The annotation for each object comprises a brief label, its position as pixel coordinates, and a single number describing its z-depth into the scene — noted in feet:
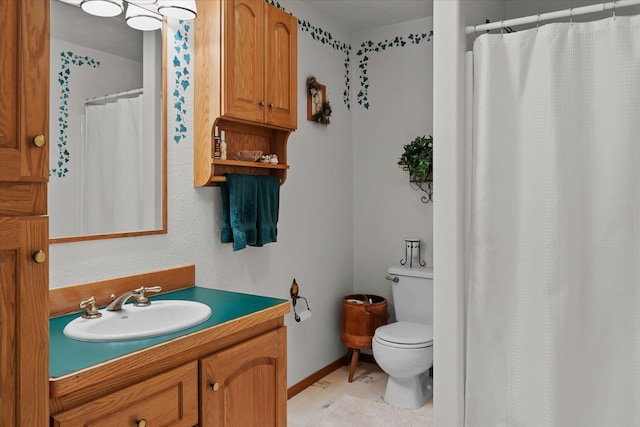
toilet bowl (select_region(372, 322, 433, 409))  9.50
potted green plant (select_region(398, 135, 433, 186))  10.85
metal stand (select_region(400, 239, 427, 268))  11.34
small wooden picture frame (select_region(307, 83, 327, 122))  10.63
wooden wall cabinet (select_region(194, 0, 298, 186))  7.36
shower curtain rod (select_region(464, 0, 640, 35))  5.80
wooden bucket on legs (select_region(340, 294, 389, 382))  10.96
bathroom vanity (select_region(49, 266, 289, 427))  4.19
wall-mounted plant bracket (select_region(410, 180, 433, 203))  11.37
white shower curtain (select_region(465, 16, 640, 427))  5.92
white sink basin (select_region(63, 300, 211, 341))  4.90
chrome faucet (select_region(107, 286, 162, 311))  5.93
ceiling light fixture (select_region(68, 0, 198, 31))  6.54
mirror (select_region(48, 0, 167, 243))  6.04
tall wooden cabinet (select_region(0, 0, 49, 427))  3.28
